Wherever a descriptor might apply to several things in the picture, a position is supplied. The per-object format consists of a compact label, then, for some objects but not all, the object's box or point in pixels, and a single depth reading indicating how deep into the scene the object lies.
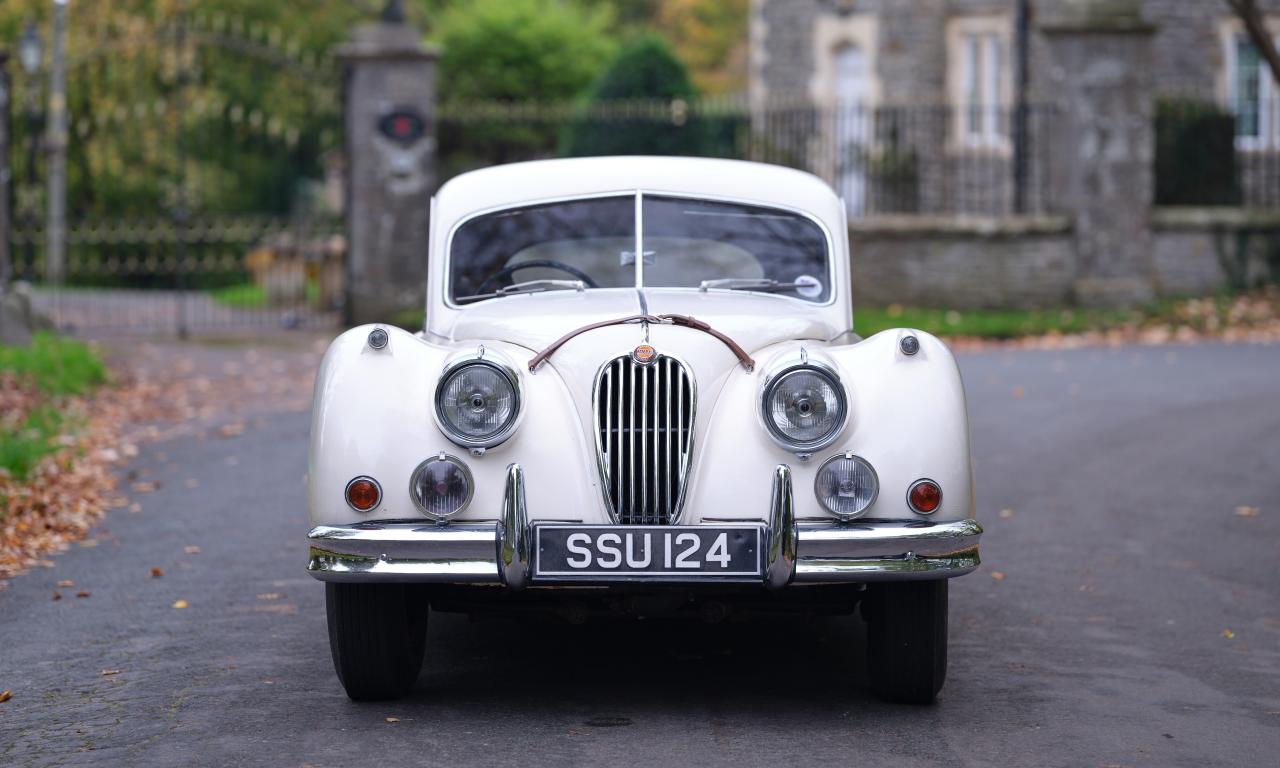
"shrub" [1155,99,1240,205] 20.22
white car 4.84
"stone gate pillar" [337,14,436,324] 17.83
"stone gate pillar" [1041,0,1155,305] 19.00
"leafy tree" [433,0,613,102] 33.03
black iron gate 17.17
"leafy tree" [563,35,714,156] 19.33
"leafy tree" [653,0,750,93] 51.50
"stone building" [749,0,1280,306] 19.05
